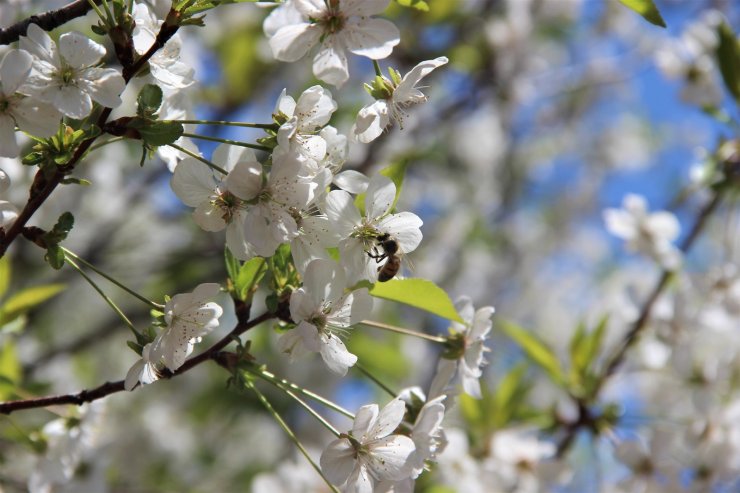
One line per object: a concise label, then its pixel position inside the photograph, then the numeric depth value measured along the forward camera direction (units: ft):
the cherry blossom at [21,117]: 3.57
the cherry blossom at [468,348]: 3.76
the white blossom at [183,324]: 3.60
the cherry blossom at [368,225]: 3.62
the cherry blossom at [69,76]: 3.56
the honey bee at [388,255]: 3.66
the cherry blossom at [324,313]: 3.61
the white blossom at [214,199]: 3.61
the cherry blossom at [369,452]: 3.64
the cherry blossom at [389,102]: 3.62
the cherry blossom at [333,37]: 3.65
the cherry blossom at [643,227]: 4.82
